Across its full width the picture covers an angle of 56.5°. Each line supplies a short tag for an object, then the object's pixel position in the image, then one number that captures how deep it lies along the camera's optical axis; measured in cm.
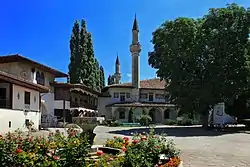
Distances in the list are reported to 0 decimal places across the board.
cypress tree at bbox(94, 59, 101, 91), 3799
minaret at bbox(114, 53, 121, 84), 5617
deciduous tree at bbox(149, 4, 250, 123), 2103
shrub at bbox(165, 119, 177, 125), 3306
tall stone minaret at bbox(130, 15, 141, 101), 3852
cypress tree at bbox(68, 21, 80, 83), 3463
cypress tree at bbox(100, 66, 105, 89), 4788
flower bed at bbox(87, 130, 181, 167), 521
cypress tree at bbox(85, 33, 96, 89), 3564
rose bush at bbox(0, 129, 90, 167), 465
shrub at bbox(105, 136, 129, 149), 843
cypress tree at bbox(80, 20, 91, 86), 3492
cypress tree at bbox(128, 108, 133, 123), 3632
